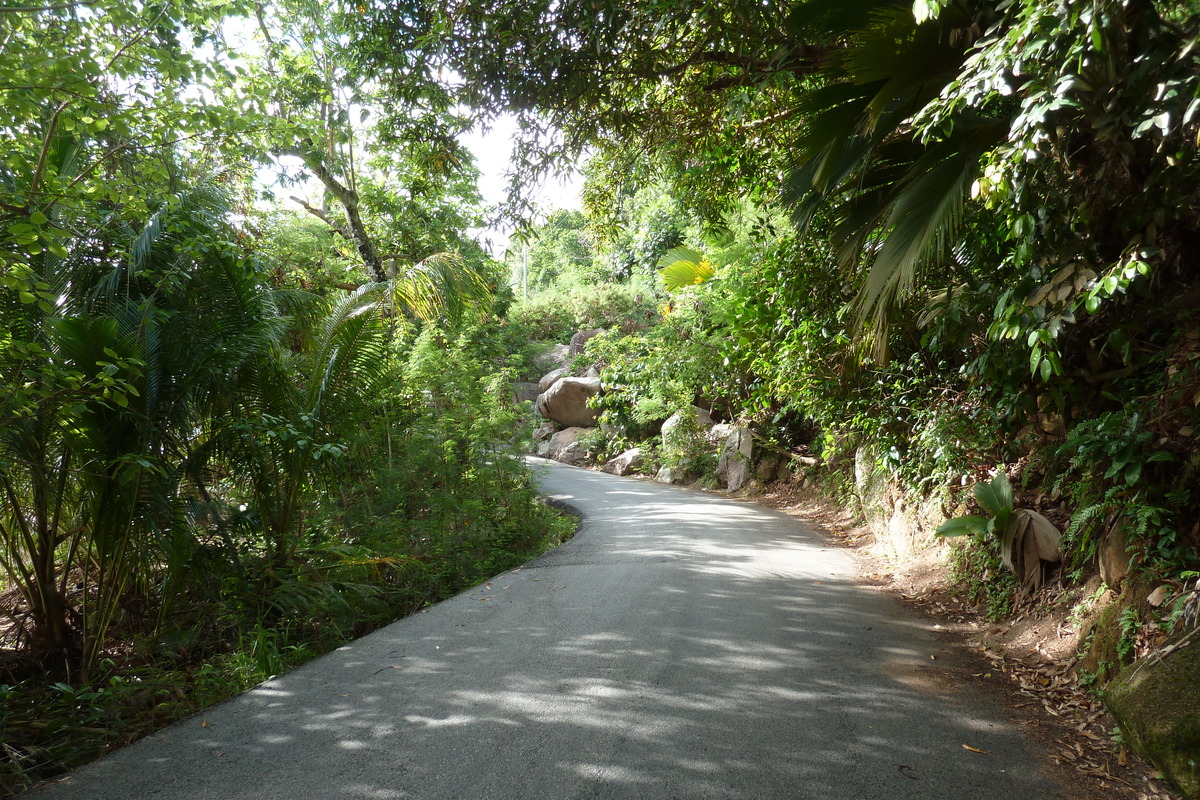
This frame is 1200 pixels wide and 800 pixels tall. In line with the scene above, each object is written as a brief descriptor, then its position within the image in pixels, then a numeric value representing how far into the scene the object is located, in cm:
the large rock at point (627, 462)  2125
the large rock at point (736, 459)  1584
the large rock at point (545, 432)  2775
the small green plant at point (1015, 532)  519
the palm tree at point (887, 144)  457
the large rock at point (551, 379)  2888
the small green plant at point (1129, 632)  394
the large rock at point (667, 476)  1842
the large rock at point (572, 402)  2636
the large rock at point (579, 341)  3049
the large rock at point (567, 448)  2523
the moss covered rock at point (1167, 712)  304
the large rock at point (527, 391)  2986
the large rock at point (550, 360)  3200
